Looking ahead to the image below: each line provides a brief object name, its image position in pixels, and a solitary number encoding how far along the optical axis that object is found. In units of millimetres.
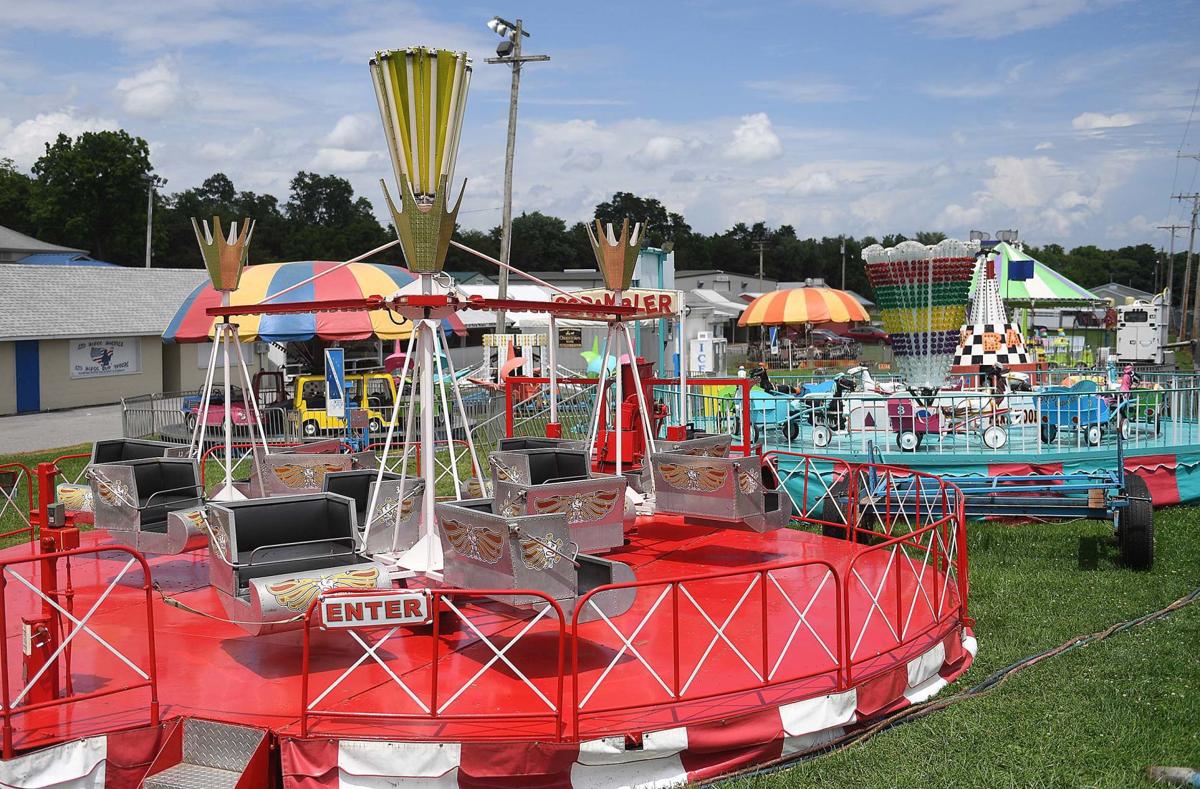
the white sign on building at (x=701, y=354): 28062
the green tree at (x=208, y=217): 70638
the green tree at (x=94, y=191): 61906
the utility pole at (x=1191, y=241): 61500
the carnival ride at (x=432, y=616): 5738
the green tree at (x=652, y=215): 79812
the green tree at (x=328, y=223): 68438
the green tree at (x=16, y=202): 64312
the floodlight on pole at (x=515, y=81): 25359
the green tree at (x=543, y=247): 79188
